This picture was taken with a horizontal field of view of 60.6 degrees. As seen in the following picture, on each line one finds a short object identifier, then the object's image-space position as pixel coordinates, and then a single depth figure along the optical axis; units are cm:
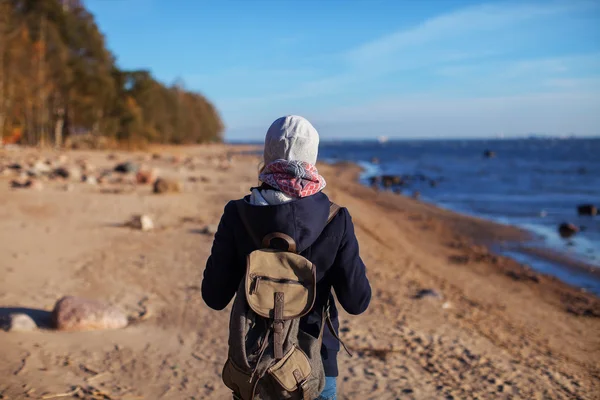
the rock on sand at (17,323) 499
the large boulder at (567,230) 1552
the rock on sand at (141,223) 1032
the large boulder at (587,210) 1988
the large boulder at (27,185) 1339
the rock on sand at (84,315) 523
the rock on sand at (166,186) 1505
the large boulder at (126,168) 2011
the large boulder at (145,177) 1697
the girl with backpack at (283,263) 200
